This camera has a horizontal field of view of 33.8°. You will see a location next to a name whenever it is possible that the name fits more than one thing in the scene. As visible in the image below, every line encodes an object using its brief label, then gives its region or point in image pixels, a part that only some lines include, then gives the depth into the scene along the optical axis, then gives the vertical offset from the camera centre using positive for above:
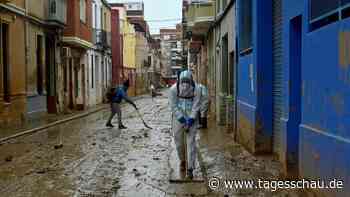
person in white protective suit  9.22 -0.54
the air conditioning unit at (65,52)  31.05 +1.39
